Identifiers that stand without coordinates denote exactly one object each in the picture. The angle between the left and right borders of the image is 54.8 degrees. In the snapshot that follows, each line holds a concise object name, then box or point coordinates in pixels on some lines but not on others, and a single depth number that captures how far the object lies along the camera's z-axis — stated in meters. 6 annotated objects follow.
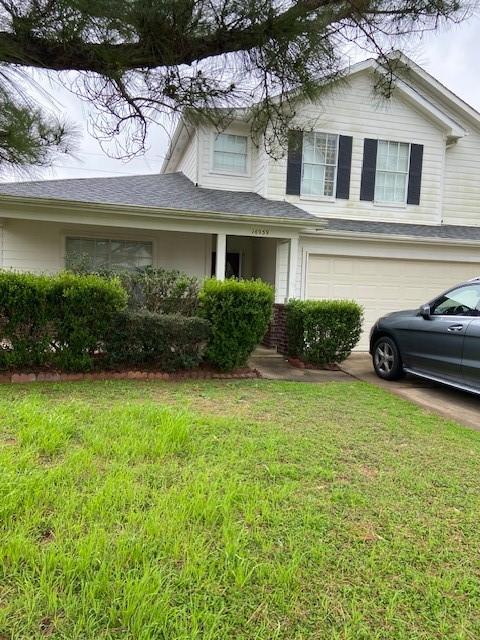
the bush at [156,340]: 6.56
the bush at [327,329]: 7.93
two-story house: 9.40
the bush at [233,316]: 6.90
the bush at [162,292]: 7.61
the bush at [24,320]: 6.00
